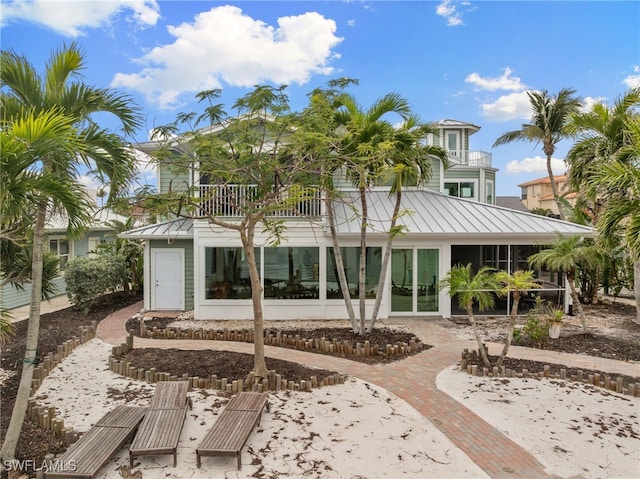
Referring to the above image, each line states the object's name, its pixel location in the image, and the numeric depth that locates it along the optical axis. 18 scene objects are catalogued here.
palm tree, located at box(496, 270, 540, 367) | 7.75
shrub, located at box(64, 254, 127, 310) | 13.69
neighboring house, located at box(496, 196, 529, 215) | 43.35
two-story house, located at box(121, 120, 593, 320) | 13.34
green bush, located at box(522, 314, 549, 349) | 10.02
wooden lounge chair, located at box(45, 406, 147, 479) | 4.37
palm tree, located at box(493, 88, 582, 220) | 22.72
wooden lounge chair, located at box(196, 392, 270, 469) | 4.81
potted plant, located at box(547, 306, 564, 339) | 10.40
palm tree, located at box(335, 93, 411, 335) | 9.02
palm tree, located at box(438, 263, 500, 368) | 8.10
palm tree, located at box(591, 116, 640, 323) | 6.36
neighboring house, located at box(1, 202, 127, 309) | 14.84
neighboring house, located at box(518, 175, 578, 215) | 58.21
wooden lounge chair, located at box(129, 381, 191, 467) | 4.84
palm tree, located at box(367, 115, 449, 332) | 9.73
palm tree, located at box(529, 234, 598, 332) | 10.59
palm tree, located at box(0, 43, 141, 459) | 4.55
